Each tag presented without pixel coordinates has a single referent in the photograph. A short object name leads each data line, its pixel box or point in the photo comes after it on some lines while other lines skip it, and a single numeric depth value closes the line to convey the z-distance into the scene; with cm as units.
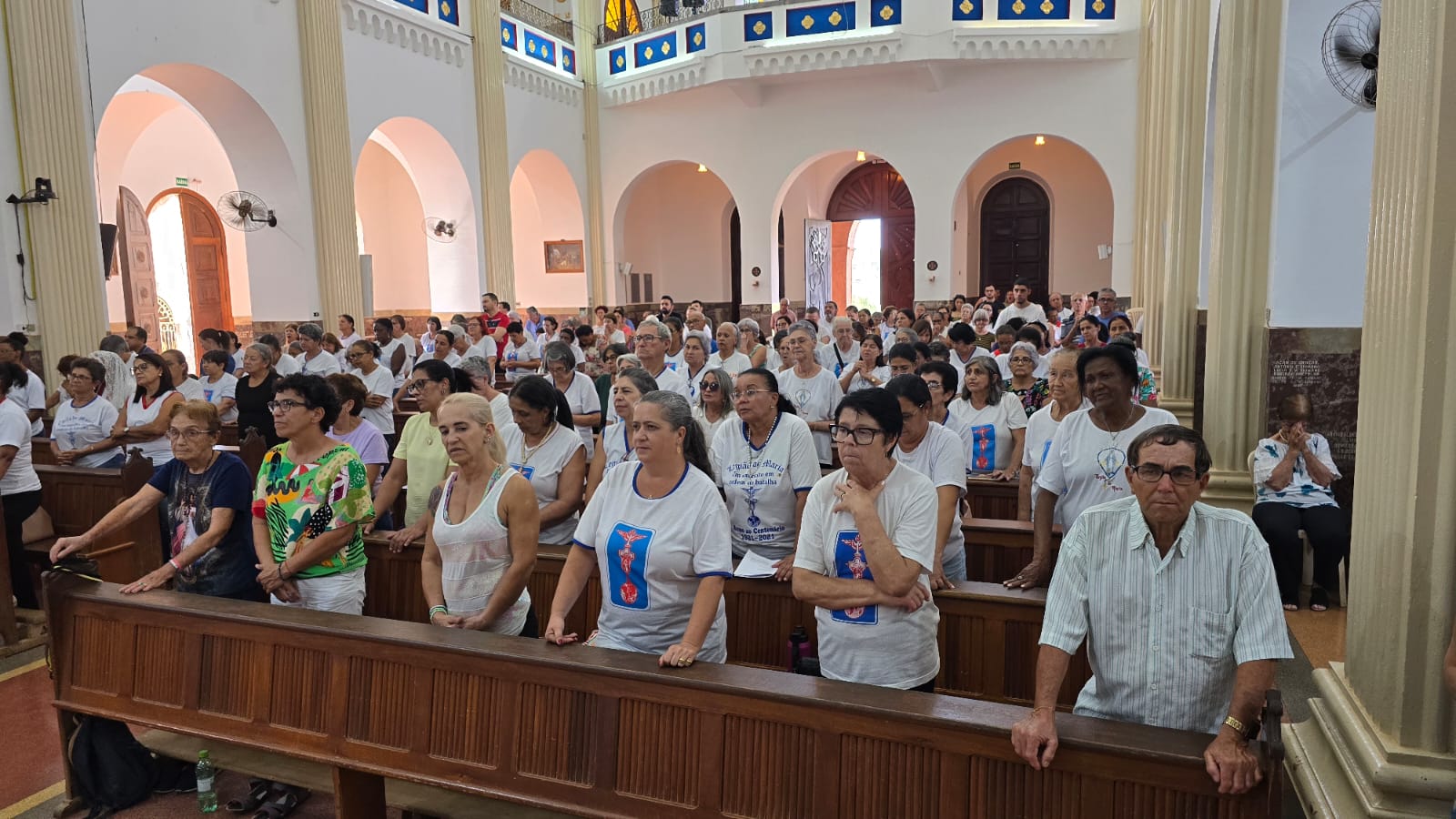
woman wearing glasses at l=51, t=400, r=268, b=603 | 363
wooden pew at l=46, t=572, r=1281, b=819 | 221
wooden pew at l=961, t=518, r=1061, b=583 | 423
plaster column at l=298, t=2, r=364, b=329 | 1147
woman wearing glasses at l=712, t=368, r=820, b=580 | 381
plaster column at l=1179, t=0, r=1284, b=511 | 511
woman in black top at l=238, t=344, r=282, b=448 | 641
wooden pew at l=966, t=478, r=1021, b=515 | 515
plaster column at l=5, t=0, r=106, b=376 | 842
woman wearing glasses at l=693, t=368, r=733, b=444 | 459
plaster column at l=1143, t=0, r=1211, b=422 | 743
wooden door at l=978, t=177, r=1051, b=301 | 1847
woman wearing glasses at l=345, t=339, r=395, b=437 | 700
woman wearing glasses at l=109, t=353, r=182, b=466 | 588
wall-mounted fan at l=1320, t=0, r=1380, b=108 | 490
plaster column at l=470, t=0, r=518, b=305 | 1452
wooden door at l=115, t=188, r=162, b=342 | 1330
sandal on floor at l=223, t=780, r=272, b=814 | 342
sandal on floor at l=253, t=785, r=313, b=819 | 336
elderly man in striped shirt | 217
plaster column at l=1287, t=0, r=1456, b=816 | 219
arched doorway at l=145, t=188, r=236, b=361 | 1458
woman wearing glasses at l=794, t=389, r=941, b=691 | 274
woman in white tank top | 323
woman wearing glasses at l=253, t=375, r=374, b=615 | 358
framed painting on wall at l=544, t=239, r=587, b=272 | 1730
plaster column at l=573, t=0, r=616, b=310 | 1730
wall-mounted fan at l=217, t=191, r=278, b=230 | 1120
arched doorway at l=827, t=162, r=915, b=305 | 1973
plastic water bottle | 338
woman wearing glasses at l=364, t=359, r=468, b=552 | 441
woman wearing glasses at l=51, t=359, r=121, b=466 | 598
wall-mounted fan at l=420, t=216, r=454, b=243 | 1441
